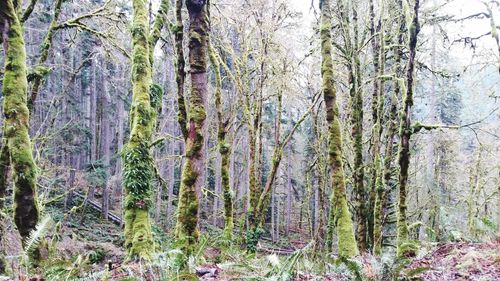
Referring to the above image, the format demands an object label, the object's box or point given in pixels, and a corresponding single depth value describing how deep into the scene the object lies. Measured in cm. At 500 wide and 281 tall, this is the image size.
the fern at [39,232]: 367
